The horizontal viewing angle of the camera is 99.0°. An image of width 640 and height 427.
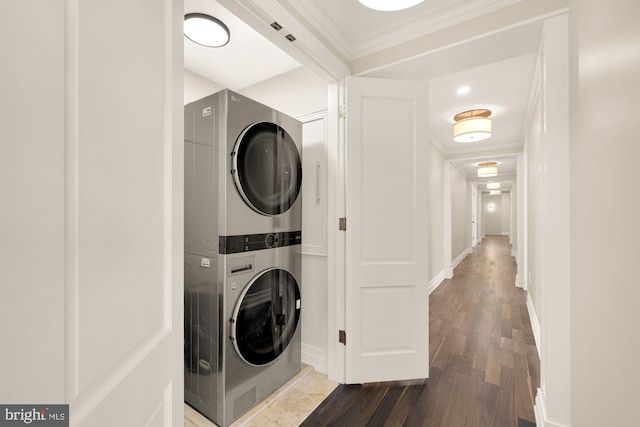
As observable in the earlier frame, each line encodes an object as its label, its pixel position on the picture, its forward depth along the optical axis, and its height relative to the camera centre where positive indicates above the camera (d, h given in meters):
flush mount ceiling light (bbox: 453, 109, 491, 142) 3.22 +1.06
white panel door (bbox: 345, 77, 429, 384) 1.97 -0.14
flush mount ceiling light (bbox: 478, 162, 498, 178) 6.16 +1.05
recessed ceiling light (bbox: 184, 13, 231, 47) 1.71 +1.20
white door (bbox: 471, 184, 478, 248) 9.29 -0.07
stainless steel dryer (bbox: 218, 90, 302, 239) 1.61 +0.31
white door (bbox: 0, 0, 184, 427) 0.39 +0.01
